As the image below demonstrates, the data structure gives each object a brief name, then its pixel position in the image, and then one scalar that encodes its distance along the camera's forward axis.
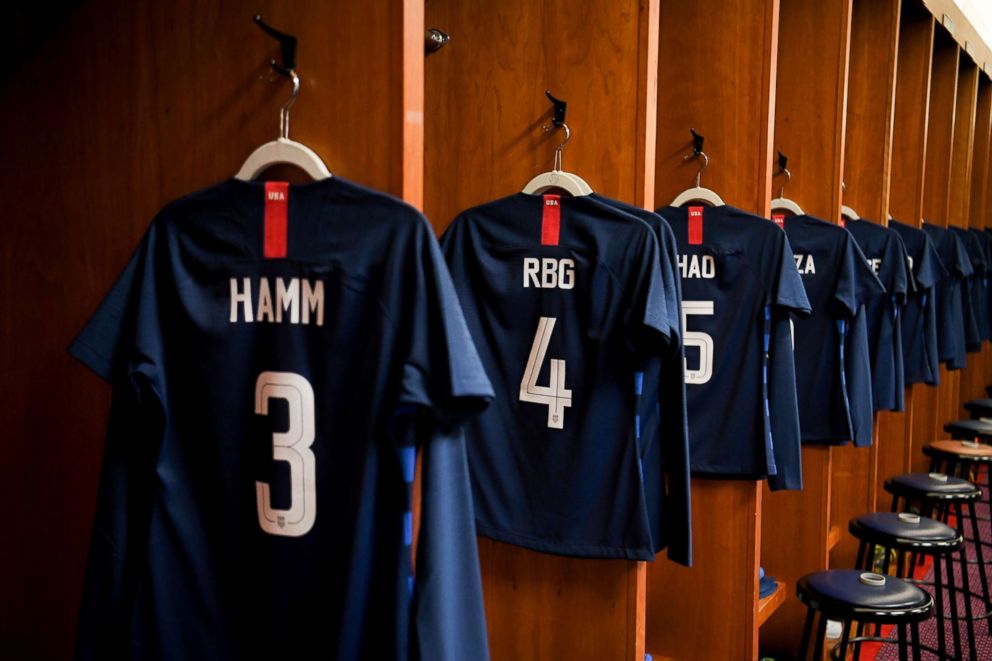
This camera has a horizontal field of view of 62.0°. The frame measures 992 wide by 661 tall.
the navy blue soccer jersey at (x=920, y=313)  4.36
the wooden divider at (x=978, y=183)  6.97
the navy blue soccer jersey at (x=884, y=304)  3.81
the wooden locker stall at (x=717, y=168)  2.63
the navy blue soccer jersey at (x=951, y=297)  4.96
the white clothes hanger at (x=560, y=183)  1.92
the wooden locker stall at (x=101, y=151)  1.30
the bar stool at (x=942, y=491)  3.29
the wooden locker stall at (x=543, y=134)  2.01
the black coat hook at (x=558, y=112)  1.99
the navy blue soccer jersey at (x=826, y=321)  3.13
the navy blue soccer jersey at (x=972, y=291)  5.62
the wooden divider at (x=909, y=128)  4.75
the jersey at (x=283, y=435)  1.23
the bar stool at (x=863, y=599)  2.24
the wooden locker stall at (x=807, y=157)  3.34
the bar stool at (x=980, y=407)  5.33
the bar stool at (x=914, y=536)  2.79
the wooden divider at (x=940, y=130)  5.52
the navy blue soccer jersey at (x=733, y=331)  2.51
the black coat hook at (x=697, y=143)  2.62
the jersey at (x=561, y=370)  1.88
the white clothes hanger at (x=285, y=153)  1.29
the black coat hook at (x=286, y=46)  1.30
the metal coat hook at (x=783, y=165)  3.33
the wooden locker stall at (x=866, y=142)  4.07
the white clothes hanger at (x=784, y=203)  3.25
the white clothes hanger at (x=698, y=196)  2.55
